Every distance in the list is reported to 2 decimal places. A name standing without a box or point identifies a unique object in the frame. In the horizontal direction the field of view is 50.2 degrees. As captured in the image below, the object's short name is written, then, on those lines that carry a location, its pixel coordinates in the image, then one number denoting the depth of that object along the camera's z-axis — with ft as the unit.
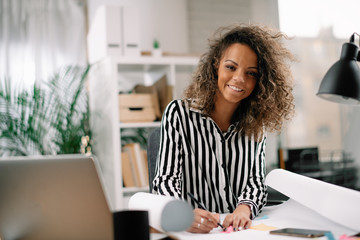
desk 2.92
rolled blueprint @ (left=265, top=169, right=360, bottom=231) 2.92
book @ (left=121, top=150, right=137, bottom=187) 8.45
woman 4.60
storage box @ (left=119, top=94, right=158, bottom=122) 8.48
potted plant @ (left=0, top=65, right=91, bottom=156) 8.93
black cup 2.11
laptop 2.16
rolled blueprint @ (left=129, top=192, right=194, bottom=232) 2.60
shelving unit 8.30
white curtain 11.02
